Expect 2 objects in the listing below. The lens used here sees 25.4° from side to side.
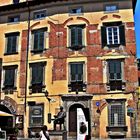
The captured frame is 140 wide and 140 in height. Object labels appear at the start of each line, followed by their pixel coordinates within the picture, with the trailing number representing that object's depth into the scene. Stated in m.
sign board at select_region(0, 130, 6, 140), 16.25
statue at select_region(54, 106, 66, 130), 19.15
